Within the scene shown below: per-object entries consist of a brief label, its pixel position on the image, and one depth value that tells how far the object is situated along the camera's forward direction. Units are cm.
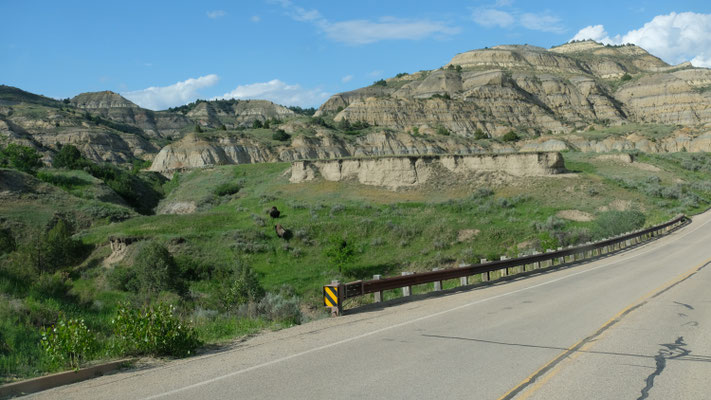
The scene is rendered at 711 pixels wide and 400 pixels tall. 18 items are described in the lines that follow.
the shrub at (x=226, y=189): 5922
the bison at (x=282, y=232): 3768
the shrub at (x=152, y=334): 859
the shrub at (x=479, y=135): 10419
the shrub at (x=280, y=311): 1211
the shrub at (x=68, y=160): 7019
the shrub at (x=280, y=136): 9075
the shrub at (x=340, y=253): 3159
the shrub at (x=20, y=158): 6321
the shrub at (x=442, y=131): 10247
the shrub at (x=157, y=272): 2780
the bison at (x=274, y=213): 4350
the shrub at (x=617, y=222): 3556
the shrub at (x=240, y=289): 2280
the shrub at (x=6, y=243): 3497
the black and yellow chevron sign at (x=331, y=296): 1247
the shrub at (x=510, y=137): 10078
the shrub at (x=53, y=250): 3241
